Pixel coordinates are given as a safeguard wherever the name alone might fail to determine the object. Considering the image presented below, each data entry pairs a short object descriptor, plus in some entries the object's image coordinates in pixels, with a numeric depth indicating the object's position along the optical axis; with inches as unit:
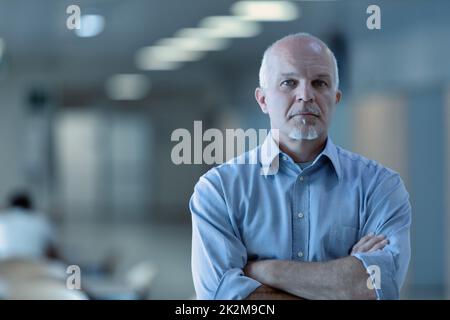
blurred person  379.5
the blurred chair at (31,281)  138.1
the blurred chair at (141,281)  314.1
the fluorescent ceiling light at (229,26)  169.6
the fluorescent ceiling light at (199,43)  251.3
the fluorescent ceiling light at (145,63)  417.0
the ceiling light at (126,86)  422.8
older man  108.8
